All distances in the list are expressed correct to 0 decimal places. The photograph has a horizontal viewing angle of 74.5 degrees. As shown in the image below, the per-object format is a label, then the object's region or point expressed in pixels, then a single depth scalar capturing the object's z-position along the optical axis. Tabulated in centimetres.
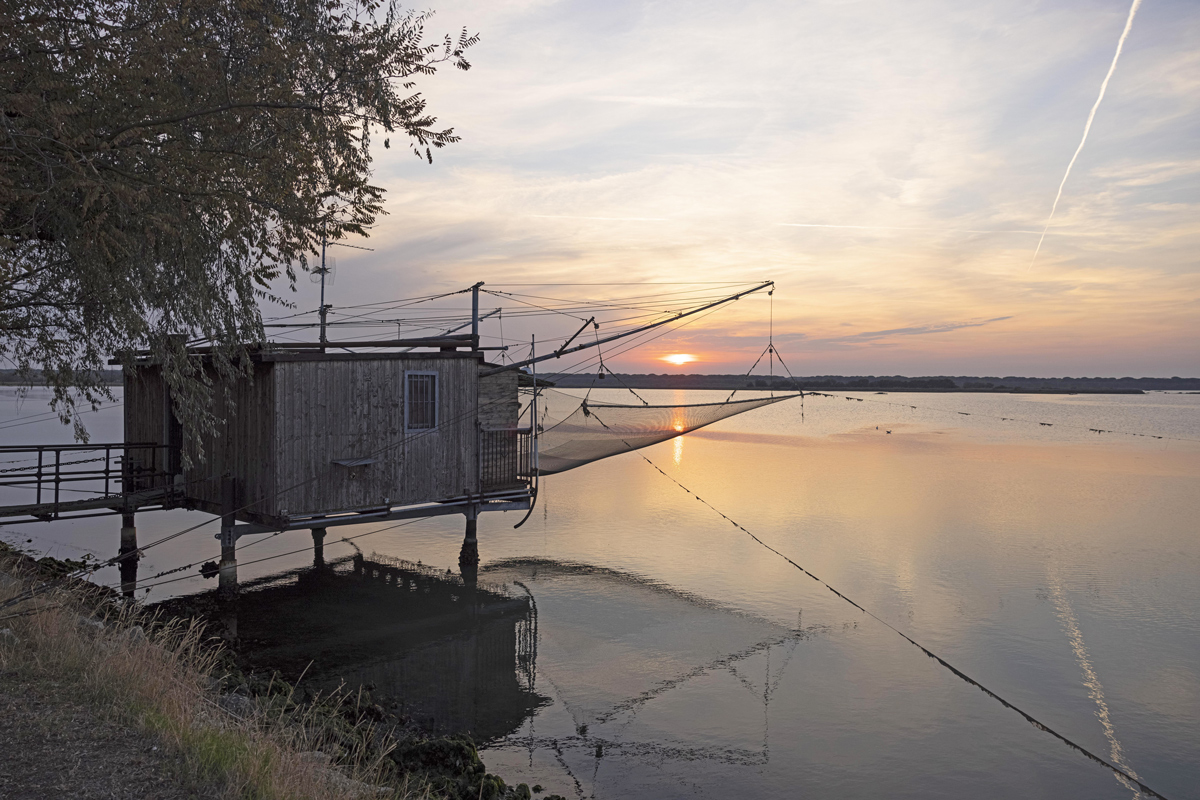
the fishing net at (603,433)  2091
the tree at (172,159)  568
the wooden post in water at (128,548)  1795
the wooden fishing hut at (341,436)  1481
